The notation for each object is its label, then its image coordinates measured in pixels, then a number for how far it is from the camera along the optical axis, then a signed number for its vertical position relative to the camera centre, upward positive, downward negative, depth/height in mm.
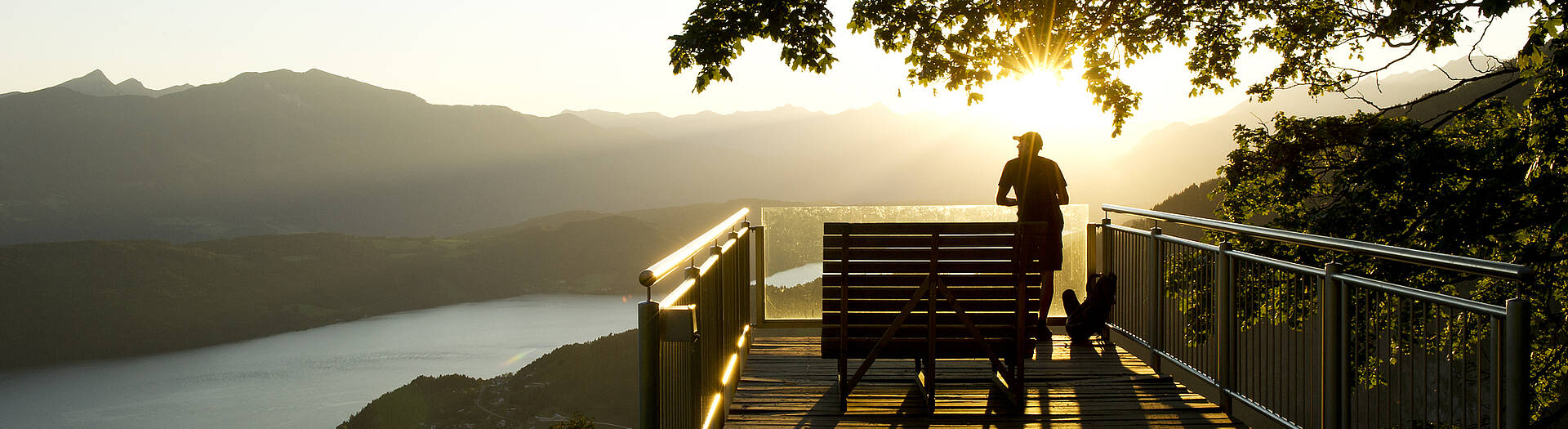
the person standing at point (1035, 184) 6750 +86
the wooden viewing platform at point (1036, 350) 3271 -654
